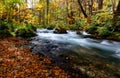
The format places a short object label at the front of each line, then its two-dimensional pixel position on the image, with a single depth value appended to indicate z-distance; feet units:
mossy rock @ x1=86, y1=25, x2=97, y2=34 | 29.72
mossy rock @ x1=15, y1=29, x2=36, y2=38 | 24.76
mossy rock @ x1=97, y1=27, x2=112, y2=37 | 24.86
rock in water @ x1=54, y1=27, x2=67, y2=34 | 31.57
